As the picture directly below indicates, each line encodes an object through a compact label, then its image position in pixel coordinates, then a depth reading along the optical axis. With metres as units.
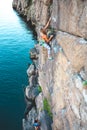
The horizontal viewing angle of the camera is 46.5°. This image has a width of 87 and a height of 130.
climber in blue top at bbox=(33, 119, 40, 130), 14.02
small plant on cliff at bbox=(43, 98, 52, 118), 13.58
